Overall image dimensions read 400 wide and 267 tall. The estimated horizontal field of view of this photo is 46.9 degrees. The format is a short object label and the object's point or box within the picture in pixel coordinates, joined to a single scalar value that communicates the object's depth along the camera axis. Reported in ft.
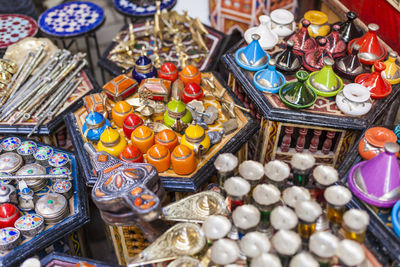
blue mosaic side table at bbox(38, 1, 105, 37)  14.75
